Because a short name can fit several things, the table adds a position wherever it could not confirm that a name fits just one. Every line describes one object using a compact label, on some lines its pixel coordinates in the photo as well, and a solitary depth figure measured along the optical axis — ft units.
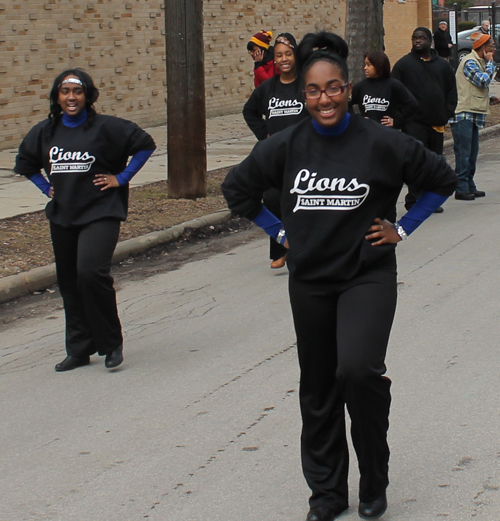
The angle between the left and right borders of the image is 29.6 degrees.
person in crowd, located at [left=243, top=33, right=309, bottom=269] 25.91
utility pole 35.68
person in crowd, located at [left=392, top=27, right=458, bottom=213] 33.73
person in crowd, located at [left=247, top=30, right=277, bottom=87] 39.19
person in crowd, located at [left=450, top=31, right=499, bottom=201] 36.19
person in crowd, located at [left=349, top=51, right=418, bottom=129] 30.96
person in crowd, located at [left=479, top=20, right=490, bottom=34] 92.98
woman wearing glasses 11.56
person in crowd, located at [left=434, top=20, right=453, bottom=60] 73.92
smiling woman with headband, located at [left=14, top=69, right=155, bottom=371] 18.81
